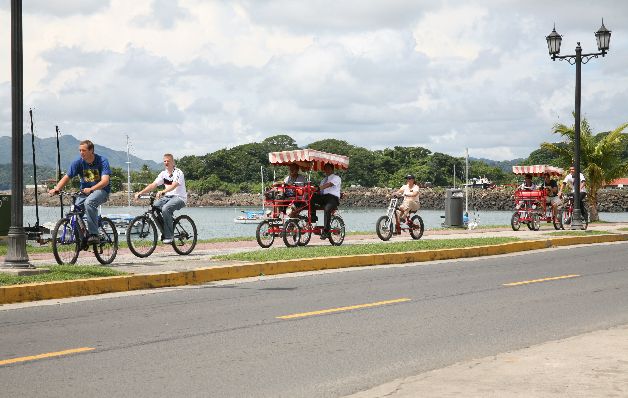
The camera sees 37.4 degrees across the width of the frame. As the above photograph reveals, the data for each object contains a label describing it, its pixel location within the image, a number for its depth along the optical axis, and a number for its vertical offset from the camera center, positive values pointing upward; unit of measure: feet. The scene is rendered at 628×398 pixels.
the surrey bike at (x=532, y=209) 95.40 -1.30
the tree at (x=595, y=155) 117.19 +5.11
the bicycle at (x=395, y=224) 75.10 -2.09
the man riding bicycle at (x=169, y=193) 55.42 +0.57
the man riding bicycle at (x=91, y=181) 47.06 +1.20
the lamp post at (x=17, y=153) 40.47 +2.30
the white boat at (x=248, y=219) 369.83 -7.15
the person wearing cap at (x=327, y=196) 65.92 +0.28
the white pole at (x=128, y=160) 362.74 +17.31
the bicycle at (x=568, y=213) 96.94 -1.80
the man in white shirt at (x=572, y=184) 96.78 +1.26
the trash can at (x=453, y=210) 101.40 -1.34
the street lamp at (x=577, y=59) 92.07 +13.89
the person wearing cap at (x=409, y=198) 78.07 +0.04
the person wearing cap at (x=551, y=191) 96.48 +0.48
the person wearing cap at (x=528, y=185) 97.66 +1.23
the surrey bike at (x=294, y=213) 65.46 -1.04
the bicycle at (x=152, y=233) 53.75 -1.77
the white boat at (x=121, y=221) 252.36 -4.64
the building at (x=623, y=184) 622.95 +7.38
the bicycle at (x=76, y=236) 46.98 -1.62
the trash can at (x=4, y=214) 78.07 -0.71
